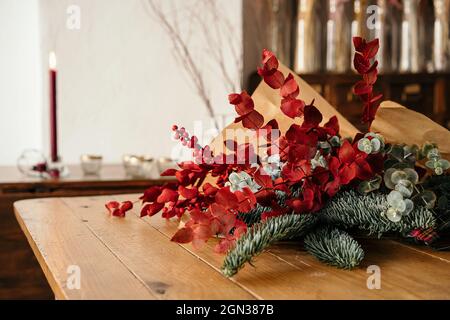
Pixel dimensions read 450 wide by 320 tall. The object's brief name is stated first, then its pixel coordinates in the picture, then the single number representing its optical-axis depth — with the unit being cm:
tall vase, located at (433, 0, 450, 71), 310
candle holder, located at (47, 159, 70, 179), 197
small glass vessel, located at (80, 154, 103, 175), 204
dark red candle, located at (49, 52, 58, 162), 188
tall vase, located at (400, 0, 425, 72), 310
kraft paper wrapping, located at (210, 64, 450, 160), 91
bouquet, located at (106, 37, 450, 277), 74
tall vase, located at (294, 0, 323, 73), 299
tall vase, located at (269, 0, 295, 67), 296
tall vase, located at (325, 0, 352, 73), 303
